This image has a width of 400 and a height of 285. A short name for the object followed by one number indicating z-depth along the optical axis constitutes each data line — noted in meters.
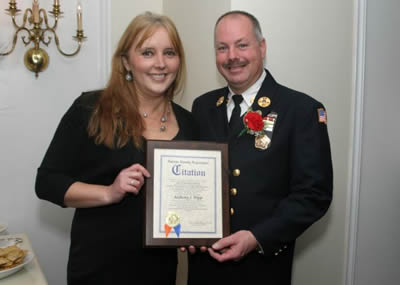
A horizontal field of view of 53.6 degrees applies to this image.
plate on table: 1.60
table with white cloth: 1.61
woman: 1.67
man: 1.64
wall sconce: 2.27
